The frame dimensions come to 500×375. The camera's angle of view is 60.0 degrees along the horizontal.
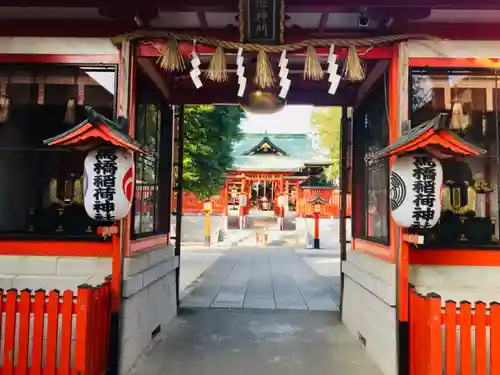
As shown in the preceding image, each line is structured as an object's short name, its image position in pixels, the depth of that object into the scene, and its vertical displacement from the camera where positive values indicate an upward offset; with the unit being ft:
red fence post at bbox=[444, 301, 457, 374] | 12.48 -3.81
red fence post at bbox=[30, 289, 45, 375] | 12.91 -3.94
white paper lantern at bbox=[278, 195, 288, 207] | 113.60 +0.20
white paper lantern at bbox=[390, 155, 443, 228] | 13.37 +0.39
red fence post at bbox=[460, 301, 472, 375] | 12.51 -3.91
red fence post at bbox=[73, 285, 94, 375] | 12.50 -3.83
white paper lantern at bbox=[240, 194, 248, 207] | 104.94 +0.30
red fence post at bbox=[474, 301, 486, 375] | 12.50 -3.81
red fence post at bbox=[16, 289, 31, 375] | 12.96 -3.97
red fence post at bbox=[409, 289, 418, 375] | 14.10 -4.15
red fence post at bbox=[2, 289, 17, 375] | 13.05 -4.01
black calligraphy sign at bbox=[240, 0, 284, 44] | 15.17 +6.43
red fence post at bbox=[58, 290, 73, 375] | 12.78 -4.01
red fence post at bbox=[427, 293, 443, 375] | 12.34 -3.86
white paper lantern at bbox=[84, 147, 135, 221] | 13.88 +0.53
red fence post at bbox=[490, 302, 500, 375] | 12.44 -3.83
